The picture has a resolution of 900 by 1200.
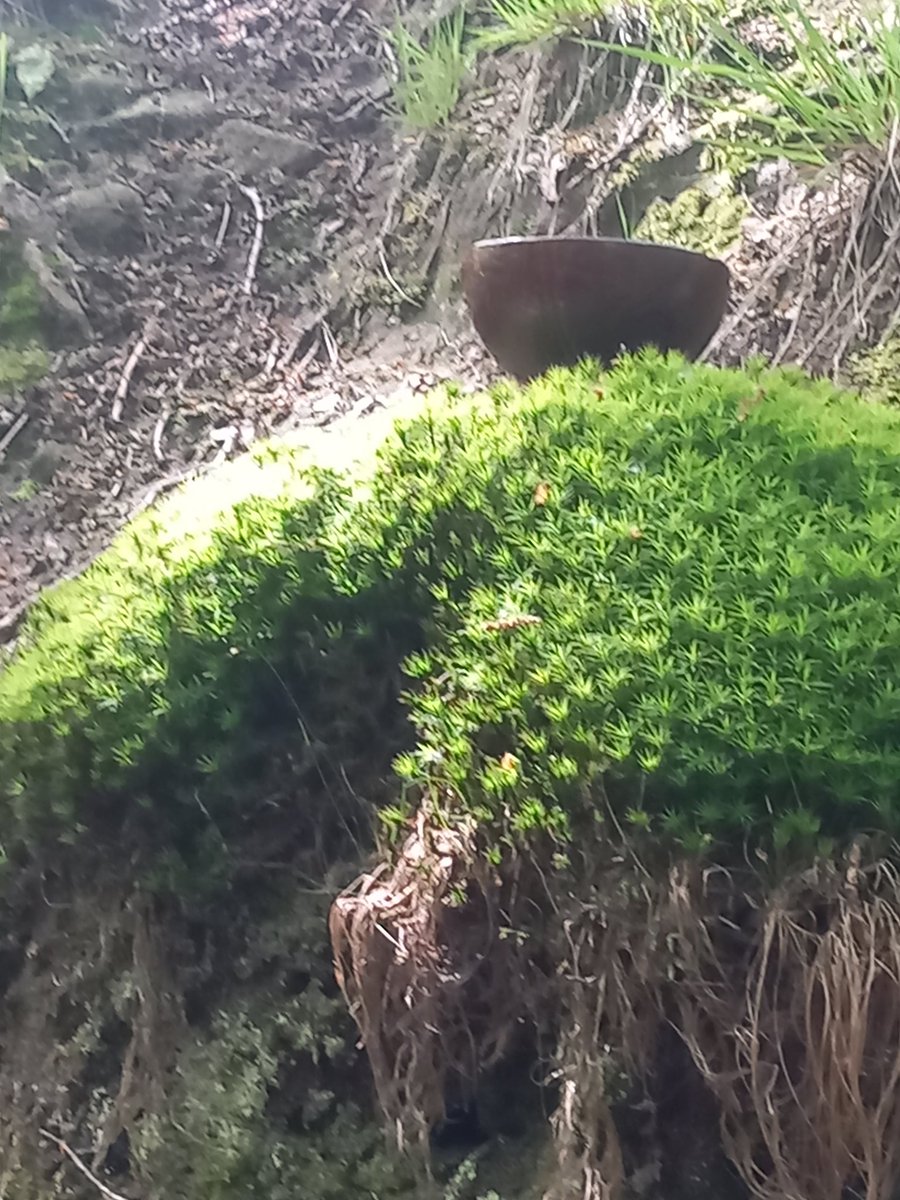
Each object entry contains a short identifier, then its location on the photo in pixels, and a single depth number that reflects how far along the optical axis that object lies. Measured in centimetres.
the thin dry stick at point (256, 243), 329
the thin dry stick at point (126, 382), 302
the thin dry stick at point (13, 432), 296
